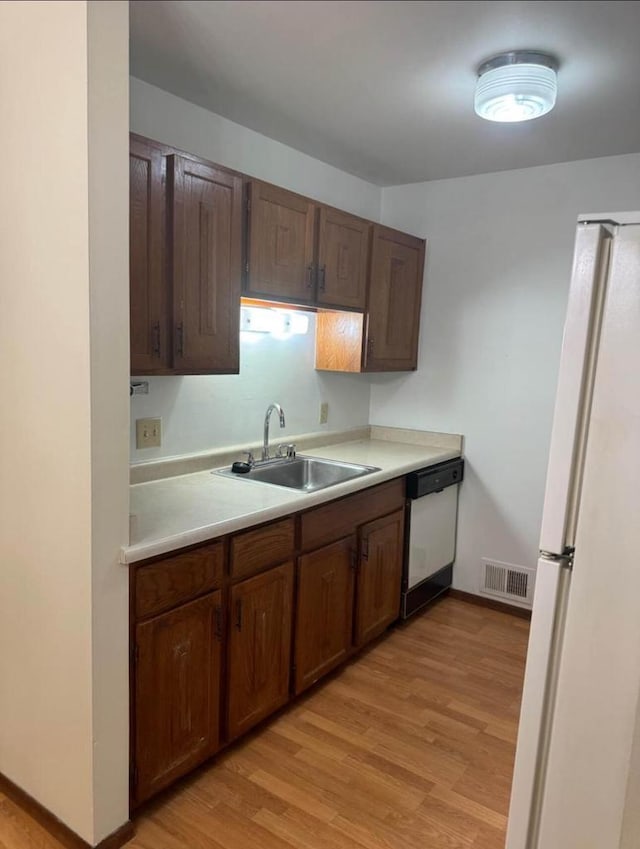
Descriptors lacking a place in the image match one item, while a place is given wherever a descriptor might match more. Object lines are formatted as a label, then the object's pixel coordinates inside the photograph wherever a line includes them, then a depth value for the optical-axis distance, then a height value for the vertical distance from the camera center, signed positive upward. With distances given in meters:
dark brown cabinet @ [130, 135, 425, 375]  1.83 +0.33
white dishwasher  2.96 -0.95
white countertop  1.67 -0.55
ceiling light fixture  1.75 +0.85
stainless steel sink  2.71 -0.59
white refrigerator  1.29 -0.51
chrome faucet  2.67 -0.33
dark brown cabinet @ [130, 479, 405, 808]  1.70 -0.97
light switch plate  2.26 -0.36
